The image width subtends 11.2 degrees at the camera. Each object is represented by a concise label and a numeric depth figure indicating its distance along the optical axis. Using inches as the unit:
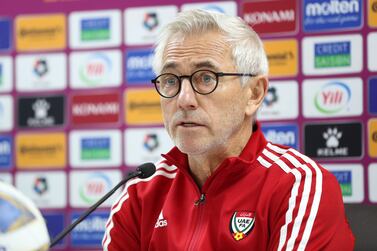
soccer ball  110.6
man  126.2
